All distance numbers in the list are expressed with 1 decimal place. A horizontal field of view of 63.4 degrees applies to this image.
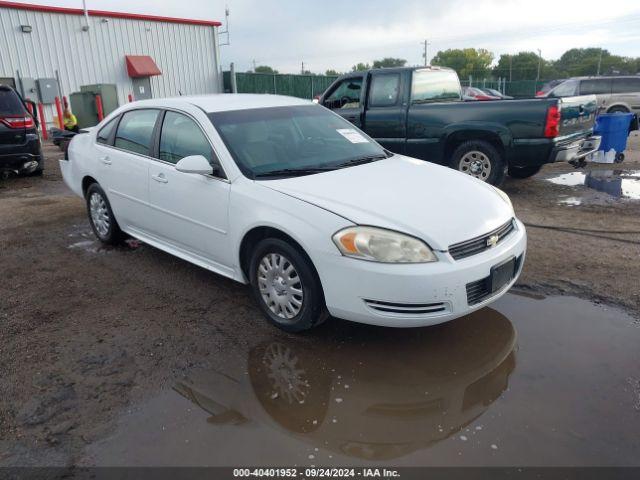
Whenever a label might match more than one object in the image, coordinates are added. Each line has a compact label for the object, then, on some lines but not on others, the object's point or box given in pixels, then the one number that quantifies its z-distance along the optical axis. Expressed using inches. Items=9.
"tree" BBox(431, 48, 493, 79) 4163.4
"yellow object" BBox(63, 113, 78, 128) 580.1
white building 766.5
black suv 367.6
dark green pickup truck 279.3
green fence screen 1059.3
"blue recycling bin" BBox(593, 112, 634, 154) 381.7
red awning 897.5
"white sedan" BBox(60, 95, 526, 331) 123.3
